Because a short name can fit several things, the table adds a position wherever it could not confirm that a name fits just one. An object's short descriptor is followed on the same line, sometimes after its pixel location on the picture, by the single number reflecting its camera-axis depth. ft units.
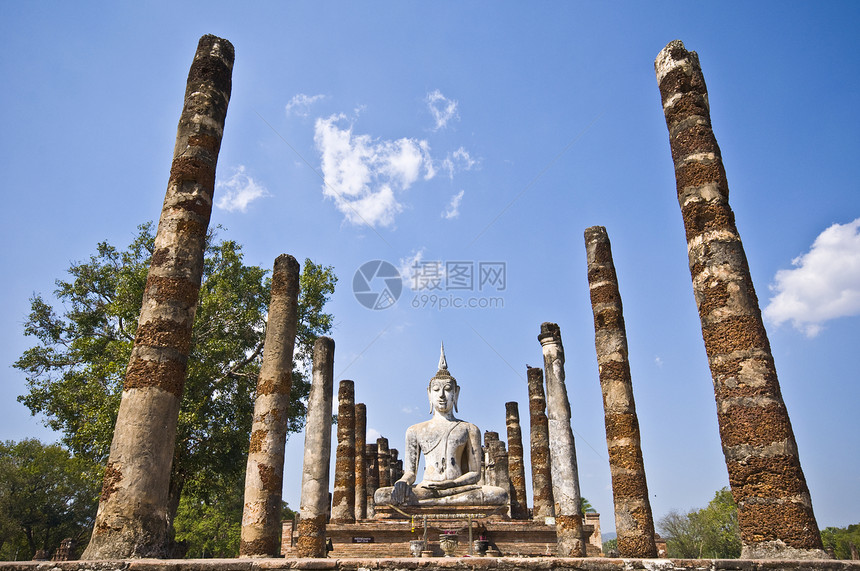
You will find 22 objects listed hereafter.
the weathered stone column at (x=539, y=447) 61.00
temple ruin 19.49
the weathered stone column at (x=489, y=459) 92.49
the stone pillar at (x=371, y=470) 85.35
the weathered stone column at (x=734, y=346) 19.65
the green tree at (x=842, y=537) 152.87
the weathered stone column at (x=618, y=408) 32.42
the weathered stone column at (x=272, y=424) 29.25
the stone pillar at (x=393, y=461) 101.78
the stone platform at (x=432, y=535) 47.39
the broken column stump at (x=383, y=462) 94.68
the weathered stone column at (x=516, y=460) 76.33
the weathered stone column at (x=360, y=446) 69.92
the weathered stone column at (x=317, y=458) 34.60
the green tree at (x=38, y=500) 100.22
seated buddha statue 54.96
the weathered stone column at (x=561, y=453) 37.55
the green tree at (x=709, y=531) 129.70
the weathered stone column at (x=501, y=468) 81.30
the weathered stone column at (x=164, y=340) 18.89
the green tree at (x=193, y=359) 56.18
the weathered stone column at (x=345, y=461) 55.59
